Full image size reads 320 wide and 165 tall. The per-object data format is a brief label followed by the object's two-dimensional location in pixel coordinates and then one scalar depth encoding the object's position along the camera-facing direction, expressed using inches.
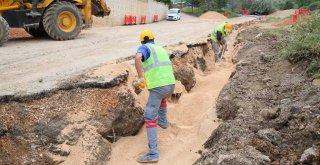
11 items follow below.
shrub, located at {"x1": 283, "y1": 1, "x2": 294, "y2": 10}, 2117.9
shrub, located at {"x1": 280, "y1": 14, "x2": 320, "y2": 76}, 268.2
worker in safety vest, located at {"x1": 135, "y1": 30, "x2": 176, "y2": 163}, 212.7
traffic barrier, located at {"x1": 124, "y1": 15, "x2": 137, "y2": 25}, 1038.4
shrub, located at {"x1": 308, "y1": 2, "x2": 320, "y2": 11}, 1378.1
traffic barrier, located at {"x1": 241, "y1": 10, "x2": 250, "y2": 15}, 2023.9
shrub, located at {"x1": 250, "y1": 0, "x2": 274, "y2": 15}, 2023.9
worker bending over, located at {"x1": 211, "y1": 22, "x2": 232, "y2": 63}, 481.7
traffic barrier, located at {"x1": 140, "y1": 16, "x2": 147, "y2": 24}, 1169.5
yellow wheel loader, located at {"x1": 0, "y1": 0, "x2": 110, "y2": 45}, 444.1
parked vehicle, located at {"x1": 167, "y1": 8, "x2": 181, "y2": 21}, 1425.8
